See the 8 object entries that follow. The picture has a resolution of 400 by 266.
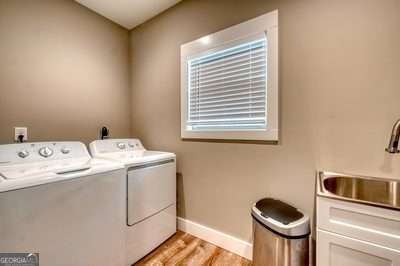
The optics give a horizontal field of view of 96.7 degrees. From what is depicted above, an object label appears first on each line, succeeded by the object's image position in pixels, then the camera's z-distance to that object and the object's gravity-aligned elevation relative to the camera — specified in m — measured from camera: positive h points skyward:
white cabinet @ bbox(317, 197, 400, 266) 0.74 -0.47
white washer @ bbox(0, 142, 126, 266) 0.88 -0.43
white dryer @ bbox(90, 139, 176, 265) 1.42 -0.56
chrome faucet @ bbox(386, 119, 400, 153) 0.93 -0.05
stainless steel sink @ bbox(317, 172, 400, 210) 1.01 -0.34
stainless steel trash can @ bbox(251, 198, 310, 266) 1.02 -0.63
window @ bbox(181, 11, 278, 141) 1.38 +0.43
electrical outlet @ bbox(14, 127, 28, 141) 1.52 +0.00
